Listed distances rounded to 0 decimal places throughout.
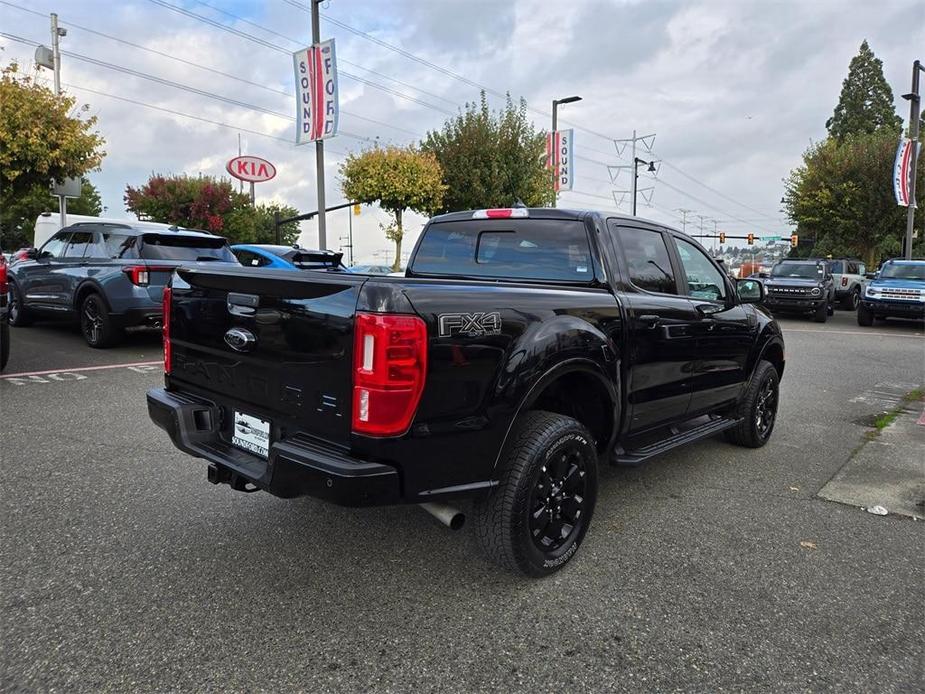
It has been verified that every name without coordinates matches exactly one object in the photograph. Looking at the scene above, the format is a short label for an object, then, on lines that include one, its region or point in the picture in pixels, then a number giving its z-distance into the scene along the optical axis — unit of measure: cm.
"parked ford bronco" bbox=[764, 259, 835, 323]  1706
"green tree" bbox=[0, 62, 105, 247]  1462
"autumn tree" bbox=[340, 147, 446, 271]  2614
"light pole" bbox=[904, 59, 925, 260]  2136
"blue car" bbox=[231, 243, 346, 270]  1116
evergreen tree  4616
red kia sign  3112
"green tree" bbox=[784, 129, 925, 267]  2616
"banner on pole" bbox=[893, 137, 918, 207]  2230
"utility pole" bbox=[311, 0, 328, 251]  1631
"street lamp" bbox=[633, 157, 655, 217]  4928
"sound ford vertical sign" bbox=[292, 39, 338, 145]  1577
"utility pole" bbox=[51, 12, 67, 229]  2509
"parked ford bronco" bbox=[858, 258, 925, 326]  1495
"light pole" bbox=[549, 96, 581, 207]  2625
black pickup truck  243
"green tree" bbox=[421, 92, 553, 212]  2647
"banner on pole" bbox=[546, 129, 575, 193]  2634
